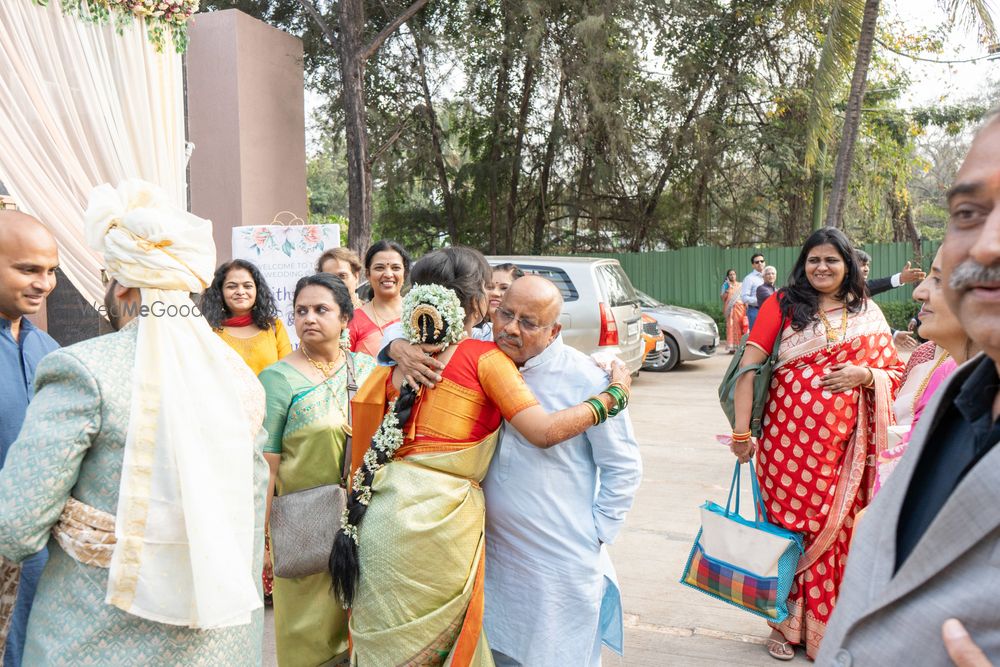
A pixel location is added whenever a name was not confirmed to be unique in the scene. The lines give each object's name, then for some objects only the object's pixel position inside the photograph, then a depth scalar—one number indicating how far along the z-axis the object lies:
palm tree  10.95
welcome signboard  6.62
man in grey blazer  0.97
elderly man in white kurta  2.57
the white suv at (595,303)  9.06
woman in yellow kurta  4.59
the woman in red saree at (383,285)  4.66
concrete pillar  9.39
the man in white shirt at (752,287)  13.26
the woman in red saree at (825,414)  3.54
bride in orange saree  2.38
